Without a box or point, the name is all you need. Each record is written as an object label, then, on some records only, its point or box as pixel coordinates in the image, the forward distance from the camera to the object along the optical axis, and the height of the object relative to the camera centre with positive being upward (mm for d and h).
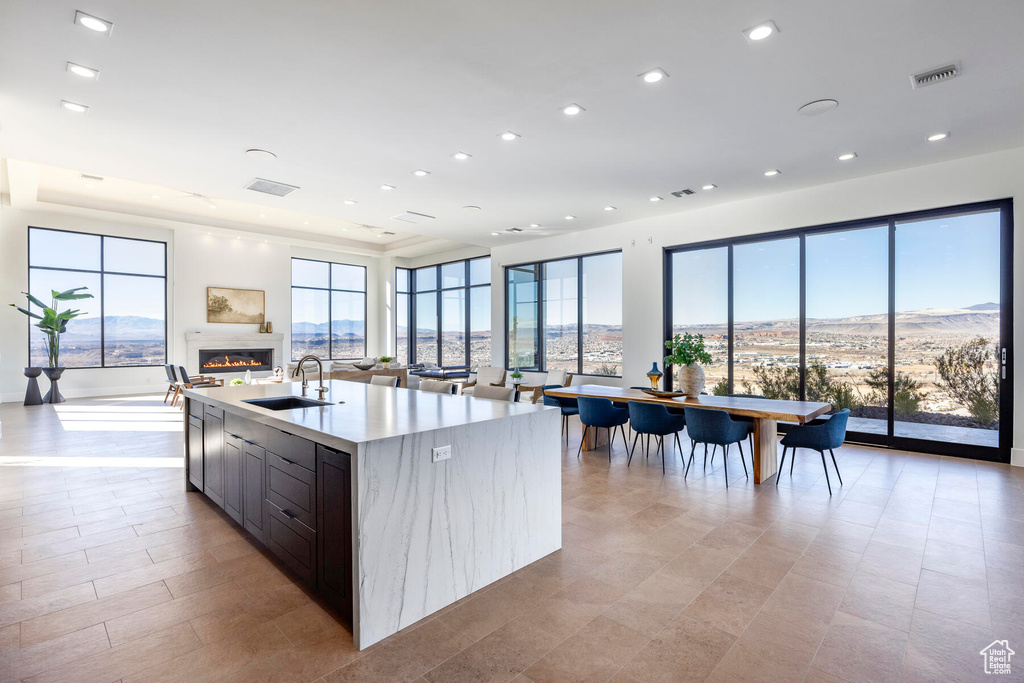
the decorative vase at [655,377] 5553 -367
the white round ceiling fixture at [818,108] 3971 +1925
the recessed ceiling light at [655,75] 3486 +1914
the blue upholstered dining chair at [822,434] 4188 -769
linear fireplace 11367 -389
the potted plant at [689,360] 5258 -164
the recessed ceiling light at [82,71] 3404 +1890
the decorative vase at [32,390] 9008 -841
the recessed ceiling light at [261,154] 5048 +1944
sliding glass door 5352 +263
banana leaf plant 9180 +456
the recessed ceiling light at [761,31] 2965 +1901
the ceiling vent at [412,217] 7777 +2016
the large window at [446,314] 12219 +797
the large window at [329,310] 13117 +920
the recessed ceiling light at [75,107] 3982 +1914
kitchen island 2121 -755
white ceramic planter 5402 -387
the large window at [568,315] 8859 +564
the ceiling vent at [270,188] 6148 +1989
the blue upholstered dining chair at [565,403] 6090 -749
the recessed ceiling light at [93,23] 2852 +1869
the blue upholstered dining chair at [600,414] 5238 -736
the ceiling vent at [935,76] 3459 +1916
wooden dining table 4367 -600
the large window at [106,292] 9703 +1068
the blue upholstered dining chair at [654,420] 4887 -746
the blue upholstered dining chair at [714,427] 4426 -751
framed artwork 11523 +907
